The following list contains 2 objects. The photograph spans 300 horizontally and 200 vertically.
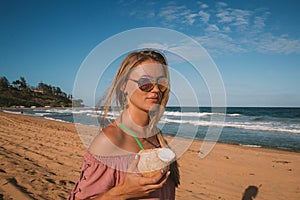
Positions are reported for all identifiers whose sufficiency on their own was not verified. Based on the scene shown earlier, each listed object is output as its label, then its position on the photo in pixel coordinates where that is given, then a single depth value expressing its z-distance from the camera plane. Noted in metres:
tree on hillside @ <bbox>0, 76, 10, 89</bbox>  93.73
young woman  1.07
